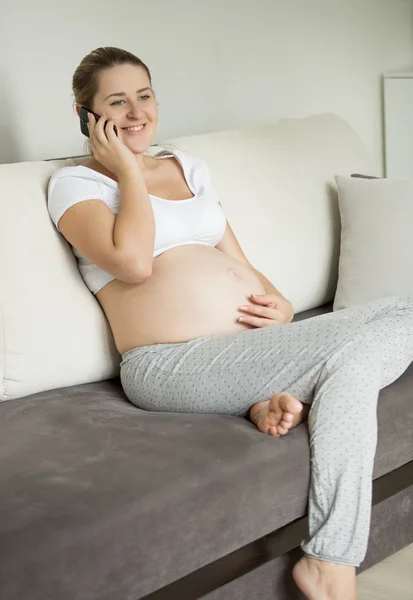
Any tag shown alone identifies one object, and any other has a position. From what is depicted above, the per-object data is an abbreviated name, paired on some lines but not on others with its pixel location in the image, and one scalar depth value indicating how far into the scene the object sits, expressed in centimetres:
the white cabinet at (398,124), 408
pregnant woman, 172
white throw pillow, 261
